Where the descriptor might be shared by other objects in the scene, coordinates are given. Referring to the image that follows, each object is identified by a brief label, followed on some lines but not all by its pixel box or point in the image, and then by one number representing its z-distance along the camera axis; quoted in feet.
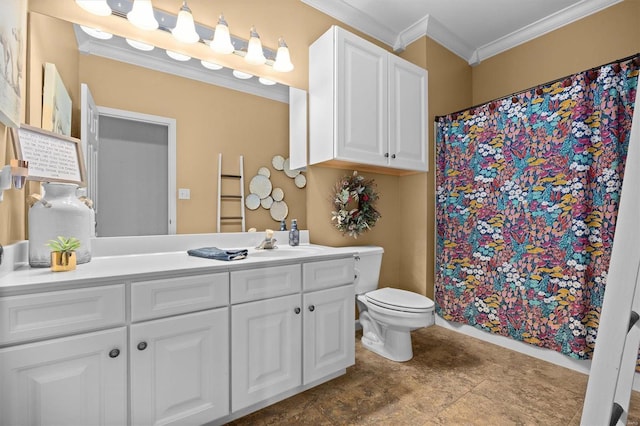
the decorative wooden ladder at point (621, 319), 1.77
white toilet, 6.70
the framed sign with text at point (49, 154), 4.06
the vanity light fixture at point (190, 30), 5.30
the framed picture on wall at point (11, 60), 3.32
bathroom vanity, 3.36
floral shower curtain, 6.19
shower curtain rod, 5.84
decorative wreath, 8.13
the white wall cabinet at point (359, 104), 7.13
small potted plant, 3.80
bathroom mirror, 4.95
